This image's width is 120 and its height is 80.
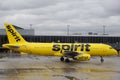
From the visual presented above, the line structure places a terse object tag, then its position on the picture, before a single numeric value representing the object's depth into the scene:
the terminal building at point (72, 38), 100.06
